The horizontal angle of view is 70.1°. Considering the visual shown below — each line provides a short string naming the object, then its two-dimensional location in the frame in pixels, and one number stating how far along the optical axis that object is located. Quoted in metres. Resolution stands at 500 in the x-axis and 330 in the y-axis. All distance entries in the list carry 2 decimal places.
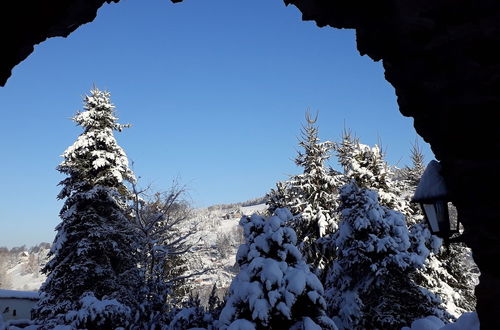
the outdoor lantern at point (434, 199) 3.30
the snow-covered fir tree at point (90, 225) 14.13
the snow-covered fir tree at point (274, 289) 6.05
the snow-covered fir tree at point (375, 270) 9.52
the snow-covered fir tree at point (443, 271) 11.25
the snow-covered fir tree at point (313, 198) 16.53
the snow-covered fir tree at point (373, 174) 14.88
